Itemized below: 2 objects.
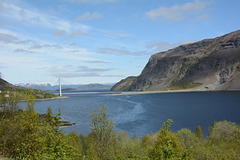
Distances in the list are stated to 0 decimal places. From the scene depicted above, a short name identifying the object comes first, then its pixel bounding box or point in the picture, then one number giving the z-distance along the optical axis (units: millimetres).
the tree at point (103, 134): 29186
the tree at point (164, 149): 20961
